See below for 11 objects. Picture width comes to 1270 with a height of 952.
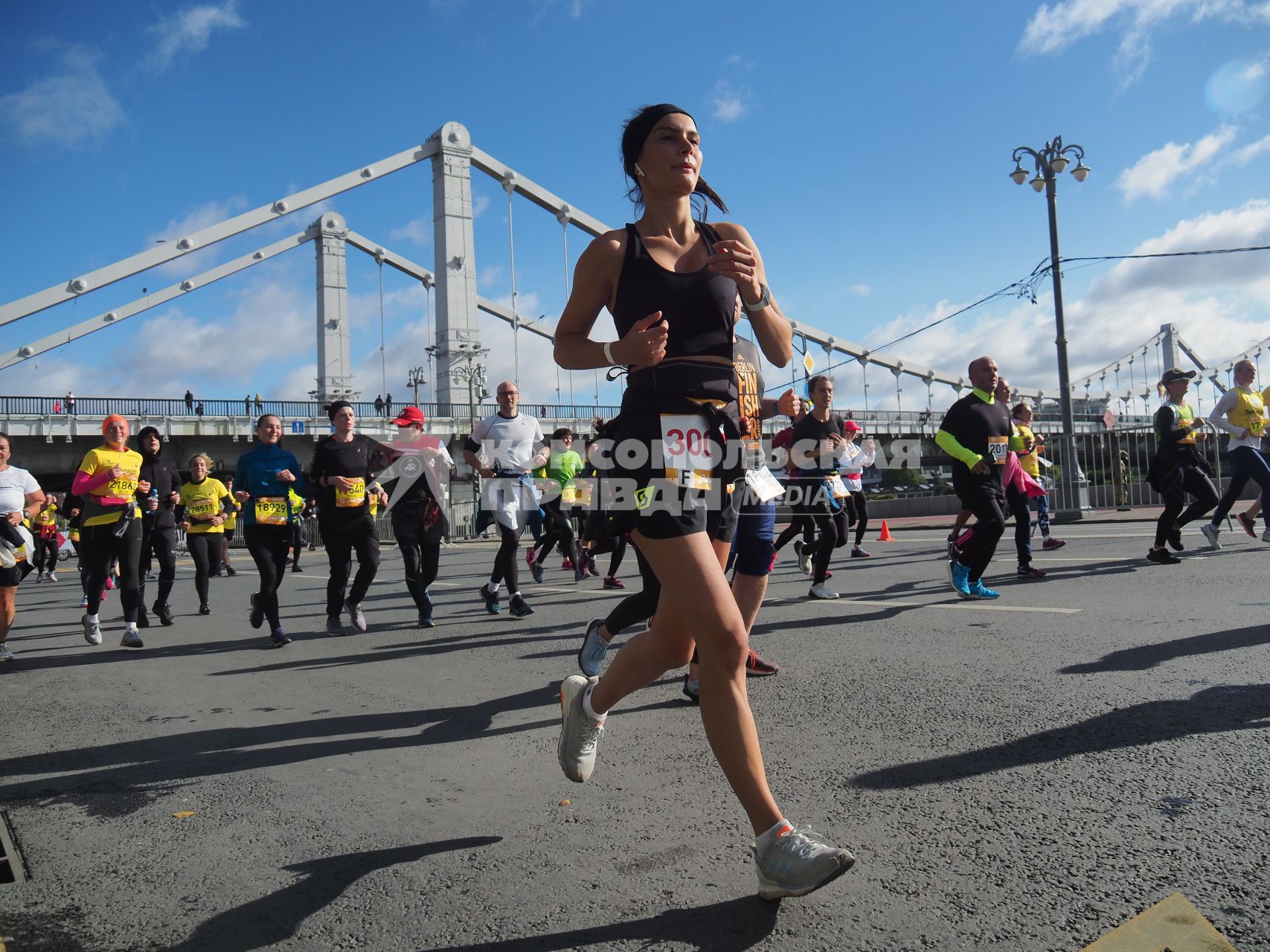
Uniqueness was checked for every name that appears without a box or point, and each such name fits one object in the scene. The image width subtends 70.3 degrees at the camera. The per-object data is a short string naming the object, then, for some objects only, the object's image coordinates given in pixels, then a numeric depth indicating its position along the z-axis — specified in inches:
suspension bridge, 1939.0
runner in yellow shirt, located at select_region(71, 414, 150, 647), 265.6
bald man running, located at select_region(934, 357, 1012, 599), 247.0
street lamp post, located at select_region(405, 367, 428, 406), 2709.2
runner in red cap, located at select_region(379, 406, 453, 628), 269.4
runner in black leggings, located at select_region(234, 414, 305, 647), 254.5
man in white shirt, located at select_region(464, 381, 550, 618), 287.4
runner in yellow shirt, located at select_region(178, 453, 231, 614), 368.5
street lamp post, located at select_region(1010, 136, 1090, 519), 666.2
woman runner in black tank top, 78.4
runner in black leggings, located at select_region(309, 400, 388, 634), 257.1
